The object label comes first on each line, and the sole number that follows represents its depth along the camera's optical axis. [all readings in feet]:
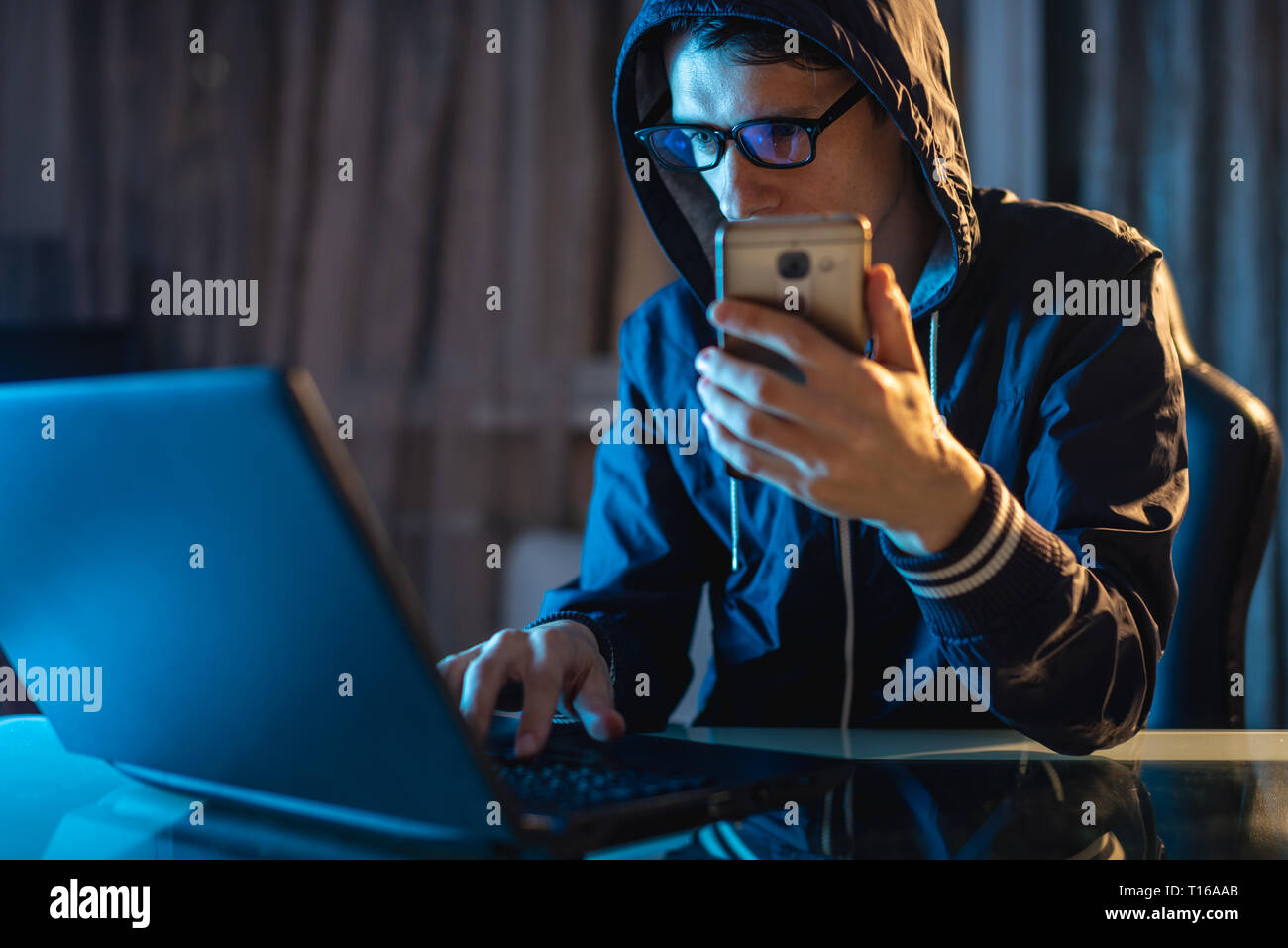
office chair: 3.43
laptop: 1.52
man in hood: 2.08
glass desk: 1.88
